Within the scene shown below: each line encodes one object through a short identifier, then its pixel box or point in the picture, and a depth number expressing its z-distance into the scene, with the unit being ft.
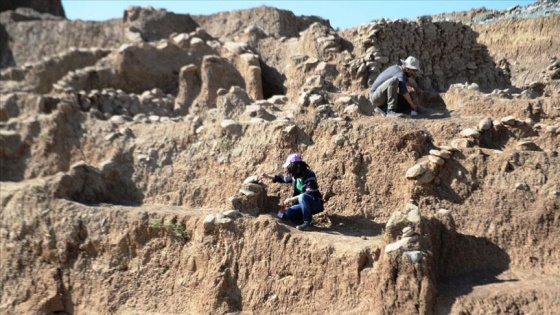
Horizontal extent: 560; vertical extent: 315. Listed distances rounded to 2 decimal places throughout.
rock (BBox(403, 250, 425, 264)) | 24.47
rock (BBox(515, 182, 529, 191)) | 27.40
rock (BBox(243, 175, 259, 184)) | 29.76
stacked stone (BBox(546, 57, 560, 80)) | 43.24
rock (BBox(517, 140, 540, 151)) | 29.60
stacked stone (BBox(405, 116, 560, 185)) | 28.78
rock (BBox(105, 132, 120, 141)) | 36.65
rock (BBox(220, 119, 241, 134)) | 33.32
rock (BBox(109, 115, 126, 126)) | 38.22
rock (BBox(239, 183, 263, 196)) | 29.19
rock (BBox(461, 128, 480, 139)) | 30.19
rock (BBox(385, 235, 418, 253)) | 24.71
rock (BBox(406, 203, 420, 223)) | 25.32
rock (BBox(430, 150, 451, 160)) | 28.86
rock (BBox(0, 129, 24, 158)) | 38.24
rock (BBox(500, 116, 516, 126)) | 30.96
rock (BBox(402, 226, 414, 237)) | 25.02
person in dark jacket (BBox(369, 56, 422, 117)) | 34.50
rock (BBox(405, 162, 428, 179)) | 28.71
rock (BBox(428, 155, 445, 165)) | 28.84
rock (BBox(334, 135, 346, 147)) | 31.04
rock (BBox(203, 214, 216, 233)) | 28.45
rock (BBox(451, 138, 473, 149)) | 29.79
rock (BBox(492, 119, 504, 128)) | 31.09
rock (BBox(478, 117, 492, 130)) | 30.71
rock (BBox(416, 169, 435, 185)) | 28.71
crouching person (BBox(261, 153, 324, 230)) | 28.45
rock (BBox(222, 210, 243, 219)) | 28.41
